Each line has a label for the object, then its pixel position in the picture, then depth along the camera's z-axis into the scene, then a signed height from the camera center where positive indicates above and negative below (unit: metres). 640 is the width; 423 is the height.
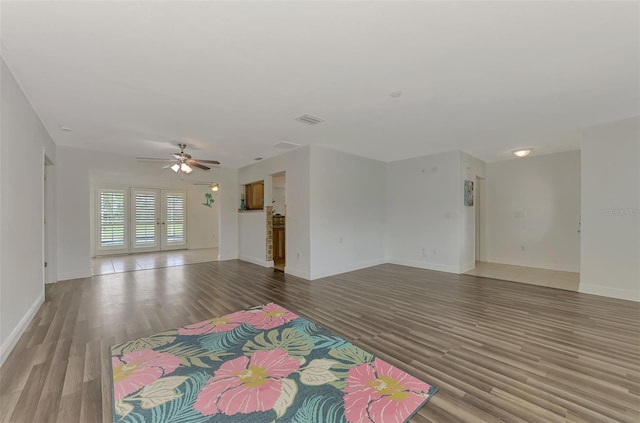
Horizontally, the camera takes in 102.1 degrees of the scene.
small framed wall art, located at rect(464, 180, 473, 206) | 5.65 +0.40
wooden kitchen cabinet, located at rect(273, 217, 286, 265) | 6.67 -0.76
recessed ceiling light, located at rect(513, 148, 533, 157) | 5.26 +1.20
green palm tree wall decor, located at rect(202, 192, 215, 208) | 10.12 +0.51
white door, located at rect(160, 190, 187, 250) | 9.27 -0.29
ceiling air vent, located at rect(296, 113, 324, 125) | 3.56 +1.31
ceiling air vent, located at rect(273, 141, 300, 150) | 4.92 +1.30
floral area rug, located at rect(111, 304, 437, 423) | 1.63 -1.27
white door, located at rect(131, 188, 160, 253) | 8.68 -0.27
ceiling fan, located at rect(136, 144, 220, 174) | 4.86 +0.95
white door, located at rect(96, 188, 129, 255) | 8.12 -0.27
